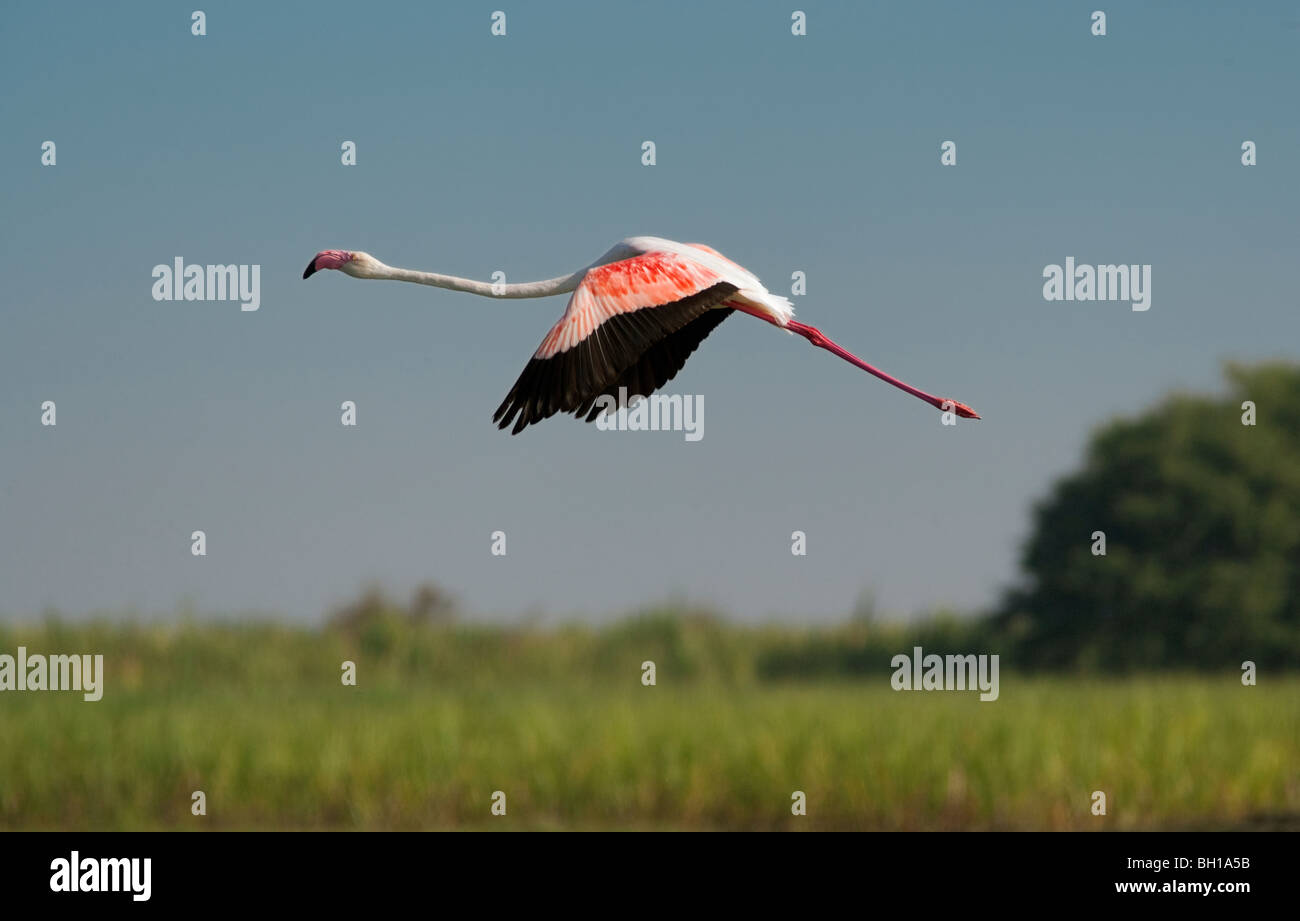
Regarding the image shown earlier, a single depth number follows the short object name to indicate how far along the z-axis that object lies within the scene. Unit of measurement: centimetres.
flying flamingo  1190
